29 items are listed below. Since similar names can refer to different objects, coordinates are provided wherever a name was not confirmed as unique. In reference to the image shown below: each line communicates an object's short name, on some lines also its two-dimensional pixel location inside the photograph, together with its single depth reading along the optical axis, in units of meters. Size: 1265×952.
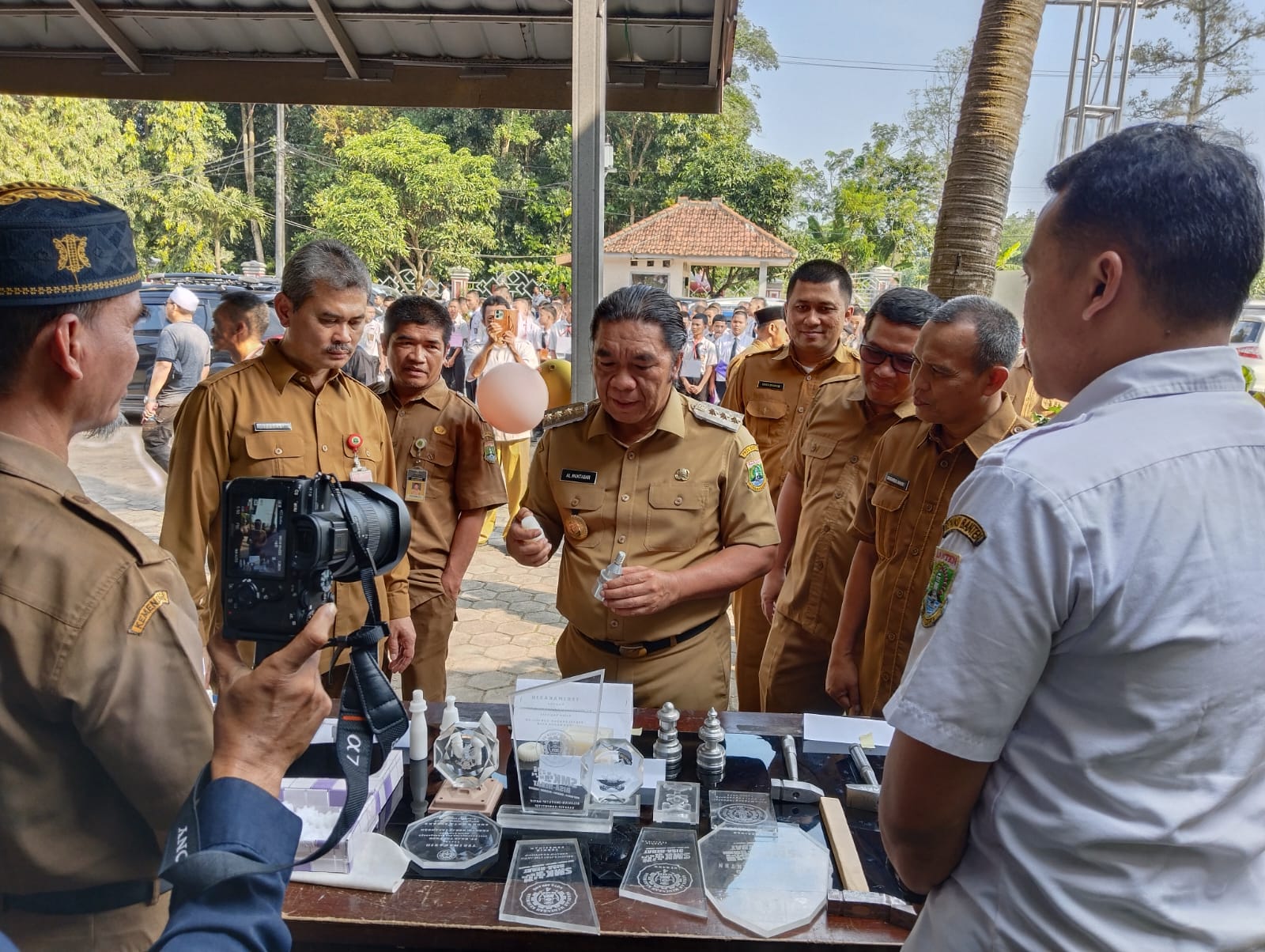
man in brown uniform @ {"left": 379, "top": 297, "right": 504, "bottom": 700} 3.23
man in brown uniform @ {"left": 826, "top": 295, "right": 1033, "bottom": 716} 2.22
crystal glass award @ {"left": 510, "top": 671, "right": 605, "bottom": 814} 1.70
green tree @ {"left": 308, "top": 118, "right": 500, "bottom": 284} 23.28
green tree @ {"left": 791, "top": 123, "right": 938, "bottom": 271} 25.16
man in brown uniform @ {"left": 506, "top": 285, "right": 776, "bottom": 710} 2.33
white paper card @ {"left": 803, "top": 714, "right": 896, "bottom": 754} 1.99
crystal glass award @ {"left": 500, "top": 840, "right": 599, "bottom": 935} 1.38
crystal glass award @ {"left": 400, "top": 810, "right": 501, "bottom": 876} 1.53
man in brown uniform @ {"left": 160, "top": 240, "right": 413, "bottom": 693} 2.49
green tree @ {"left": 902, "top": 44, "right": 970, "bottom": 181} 28.23
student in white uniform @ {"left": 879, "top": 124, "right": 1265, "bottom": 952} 0.90
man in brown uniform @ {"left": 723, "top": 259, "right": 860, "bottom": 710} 3.61
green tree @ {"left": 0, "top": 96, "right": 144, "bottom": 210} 15.84
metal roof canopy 3.74
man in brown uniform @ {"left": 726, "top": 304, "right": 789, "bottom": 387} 7.16
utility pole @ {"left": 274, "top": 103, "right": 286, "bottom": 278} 23.33
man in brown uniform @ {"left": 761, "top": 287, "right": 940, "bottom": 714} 2.84
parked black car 11.17
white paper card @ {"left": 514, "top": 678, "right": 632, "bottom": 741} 1.86
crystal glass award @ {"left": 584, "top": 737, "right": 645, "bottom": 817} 1.70
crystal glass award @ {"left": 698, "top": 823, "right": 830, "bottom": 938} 1.40
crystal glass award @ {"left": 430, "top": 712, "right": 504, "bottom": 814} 1.71
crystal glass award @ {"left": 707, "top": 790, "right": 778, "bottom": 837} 1.63
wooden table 1.35
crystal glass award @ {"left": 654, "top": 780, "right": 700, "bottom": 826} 1.66
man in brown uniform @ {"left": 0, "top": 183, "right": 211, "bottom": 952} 0.96
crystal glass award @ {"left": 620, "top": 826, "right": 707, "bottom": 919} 1.43
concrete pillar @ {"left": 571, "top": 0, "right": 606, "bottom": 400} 3.18
